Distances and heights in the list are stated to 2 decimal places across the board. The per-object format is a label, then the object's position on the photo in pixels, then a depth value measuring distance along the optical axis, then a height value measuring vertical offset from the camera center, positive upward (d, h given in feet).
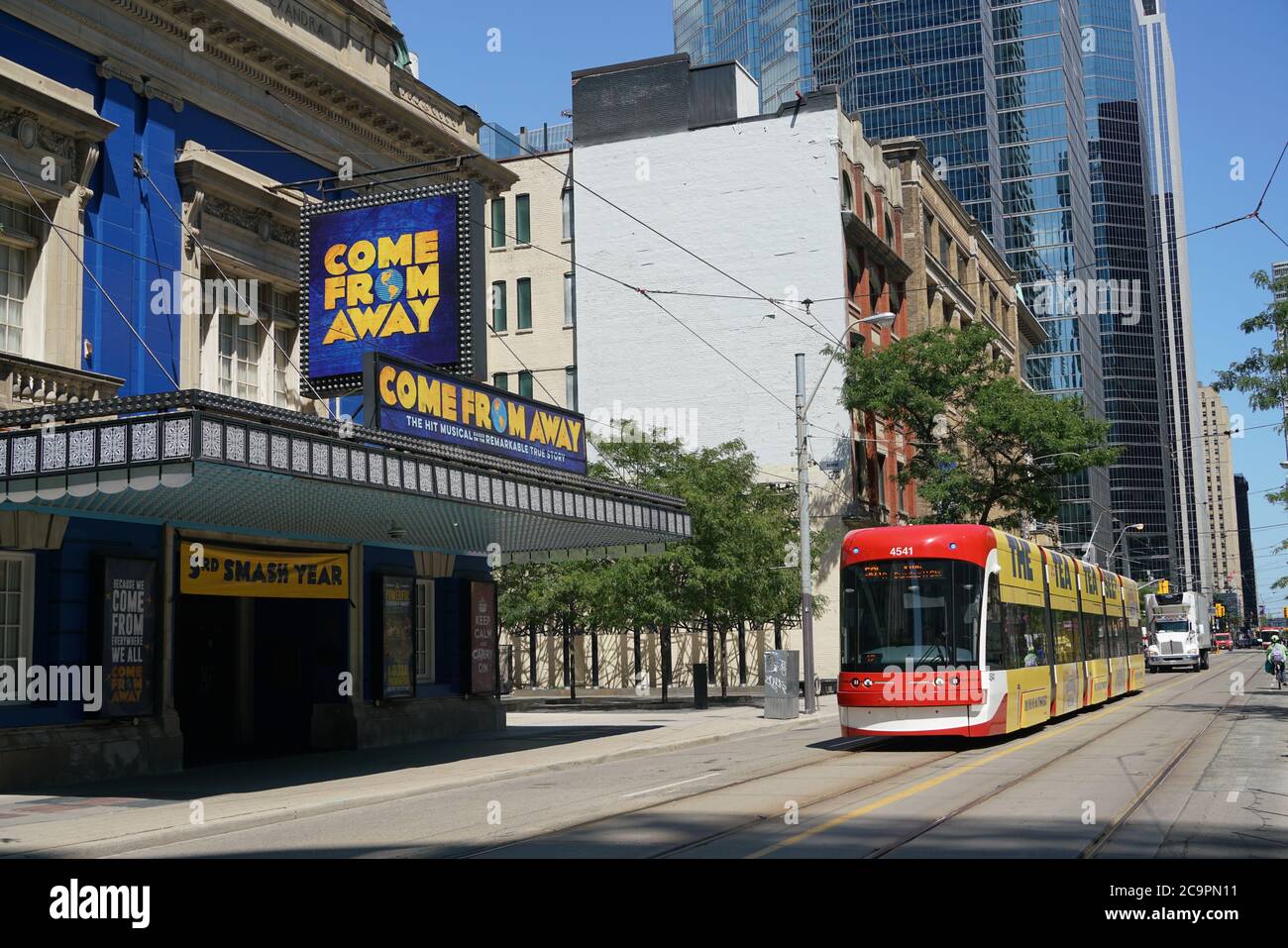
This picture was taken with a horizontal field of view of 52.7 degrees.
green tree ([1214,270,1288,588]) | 86.53 +15.27
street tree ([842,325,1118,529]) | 154.92 +21.63
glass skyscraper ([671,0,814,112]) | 574.56 +261.30
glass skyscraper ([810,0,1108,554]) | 484.33 +187.54
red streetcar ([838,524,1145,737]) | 67.36 -1.57
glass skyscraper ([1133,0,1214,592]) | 496.64 +8.77
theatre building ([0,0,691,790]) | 56.75 +10.01
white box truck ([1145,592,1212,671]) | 217.56 -6.70
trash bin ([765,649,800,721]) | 104.01 -6.33
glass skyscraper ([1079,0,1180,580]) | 591.78 +151.91
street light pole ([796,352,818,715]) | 103.65 +4.40
